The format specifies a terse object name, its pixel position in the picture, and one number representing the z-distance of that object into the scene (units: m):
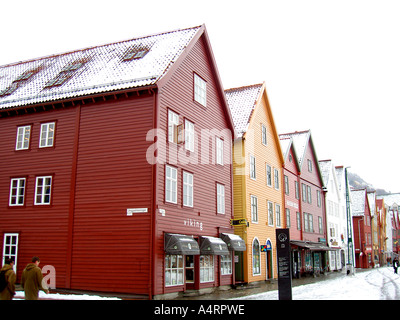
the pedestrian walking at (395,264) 45.53
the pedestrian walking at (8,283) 10.84
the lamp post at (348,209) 44.21
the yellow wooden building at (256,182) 28.42
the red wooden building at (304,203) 38.72
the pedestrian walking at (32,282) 11.35
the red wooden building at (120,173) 19.17
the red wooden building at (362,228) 68.31
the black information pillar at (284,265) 16.53
